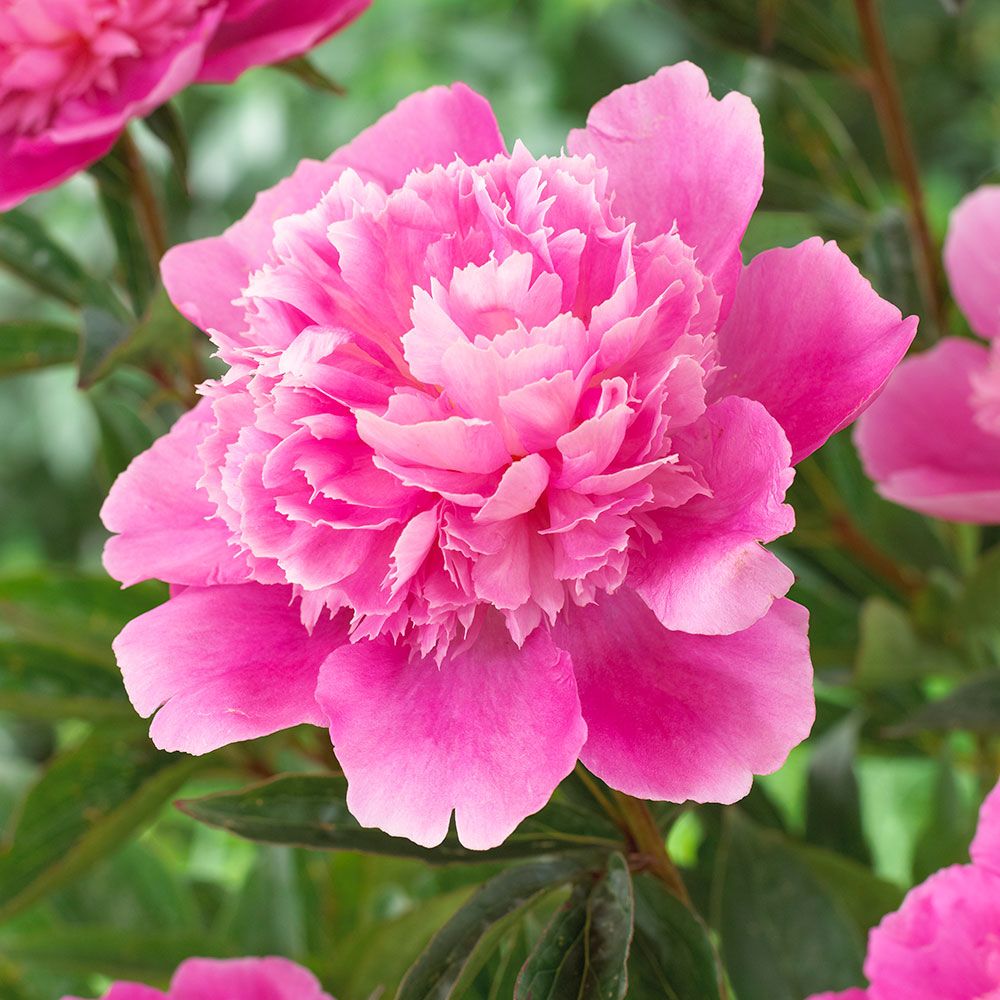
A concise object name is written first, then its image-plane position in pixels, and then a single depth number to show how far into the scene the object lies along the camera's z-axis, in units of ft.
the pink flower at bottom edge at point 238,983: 2.26
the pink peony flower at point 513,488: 1.94
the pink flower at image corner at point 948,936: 2.04
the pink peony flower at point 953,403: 2.35
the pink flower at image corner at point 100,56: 2.35
